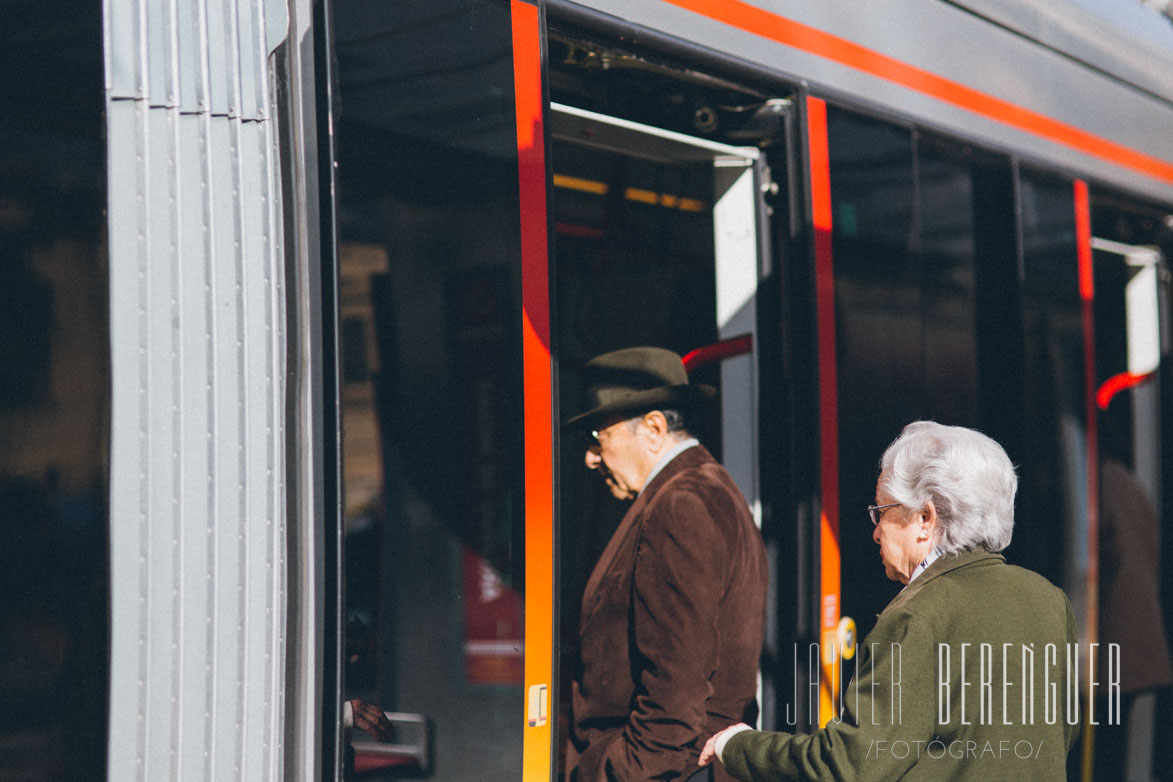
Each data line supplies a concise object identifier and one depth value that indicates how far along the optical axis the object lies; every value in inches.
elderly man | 259.4
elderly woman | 236.7
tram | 230.7
